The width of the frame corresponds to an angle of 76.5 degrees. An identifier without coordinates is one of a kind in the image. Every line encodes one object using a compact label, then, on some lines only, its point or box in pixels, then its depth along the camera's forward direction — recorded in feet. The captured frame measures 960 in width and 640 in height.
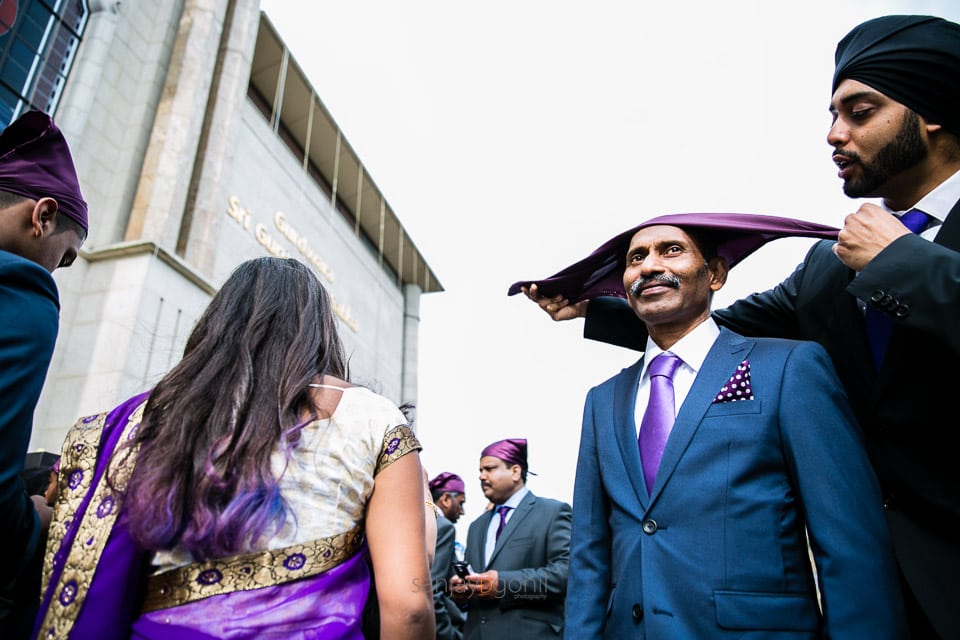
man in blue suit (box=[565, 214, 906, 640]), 4.92
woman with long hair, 4.34
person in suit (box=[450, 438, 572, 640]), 14.01
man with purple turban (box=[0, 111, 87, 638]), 4.44
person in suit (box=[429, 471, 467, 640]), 17.71
